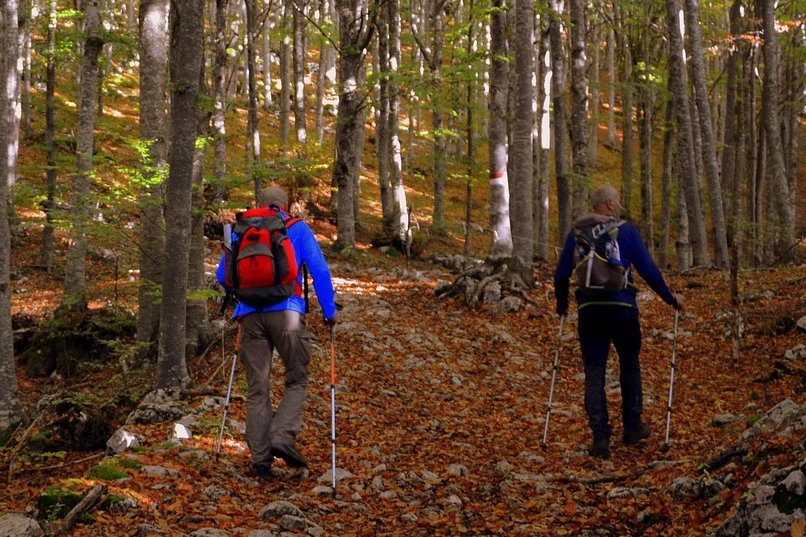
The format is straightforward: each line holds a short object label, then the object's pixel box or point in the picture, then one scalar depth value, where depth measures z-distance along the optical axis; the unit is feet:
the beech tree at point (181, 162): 23.13
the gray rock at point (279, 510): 16.01
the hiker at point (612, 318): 21.09
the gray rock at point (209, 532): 14.26
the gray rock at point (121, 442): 20.07
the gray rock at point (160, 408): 23.04
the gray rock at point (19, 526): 13.44
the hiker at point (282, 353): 18.81
